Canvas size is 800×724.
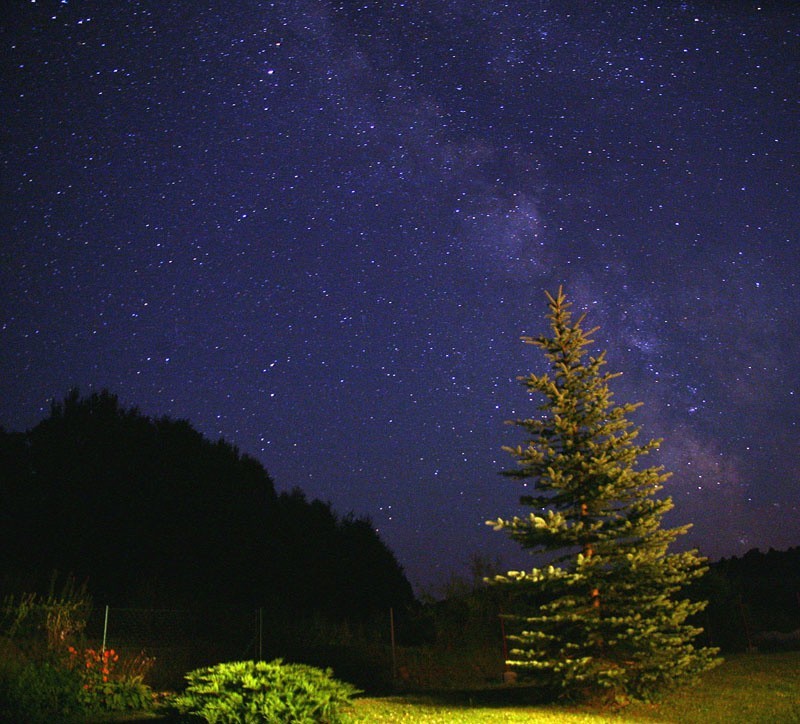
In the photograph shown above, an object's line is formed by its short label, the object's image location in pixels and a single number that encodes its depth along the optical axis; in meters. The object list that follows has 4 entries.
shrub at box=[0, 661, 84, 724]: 11.09
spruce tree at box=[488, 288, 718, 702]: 10.89
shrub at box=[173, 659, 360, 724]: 8.59
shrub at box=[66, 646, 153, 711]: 12.73
